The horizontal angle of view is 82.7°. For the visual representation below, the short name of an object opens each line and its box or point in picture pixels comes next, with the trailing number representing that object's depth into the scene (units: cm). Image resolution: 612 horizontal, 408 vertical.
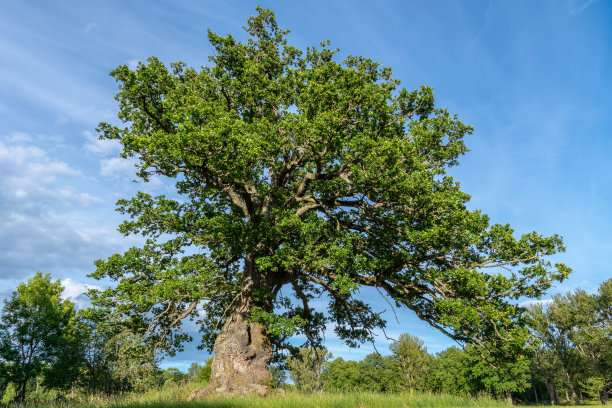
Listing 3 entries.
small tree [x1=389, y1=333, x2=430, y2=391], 6328
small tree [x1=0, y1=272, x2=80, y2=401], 4388
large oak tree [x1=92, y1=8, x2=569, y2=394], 1477
